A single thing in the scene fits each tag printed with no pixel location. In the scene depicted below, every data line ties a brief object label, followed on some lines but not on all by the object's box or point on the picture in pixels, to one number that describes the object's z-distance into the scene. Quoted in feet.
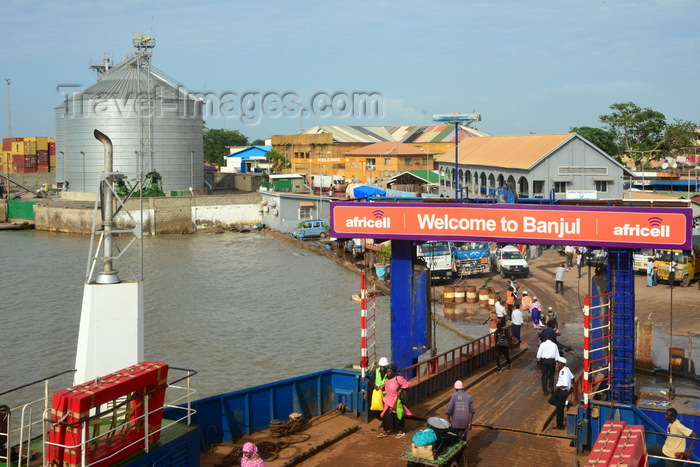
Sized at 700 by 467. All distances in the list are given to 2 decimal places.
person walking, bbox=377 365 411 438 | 40.42
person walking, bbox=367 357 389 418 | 42.45
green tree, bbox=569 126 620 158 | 277.91
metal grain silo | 226.79
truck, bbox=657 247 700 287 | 98.53
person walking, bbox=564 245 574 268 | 116.67
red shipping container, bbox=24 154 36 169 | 352.90
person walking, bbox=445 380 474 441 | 37.29
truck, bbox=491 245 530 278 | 110.93
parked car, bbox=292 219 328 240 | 175.52
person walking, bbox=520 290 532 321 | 84.48
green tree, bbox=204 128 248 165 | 465.88
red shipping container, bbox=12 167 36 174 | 354.54
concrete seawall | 195.93
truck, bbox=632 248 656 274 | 105.91
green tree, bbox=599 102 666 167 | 240.73
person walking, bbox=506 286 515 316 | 72.54
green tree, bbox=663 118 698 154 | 238.48
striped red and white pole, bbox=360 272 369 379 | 44.27
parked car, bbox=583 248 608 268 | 99.61
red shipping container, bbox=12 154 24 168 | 354.74
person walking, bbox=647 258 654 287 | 98.80
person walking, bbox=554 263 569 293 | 99.60
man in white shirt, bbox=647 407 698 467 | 33.60
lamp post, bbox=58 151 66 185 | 254.43
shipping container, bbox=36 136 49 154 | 357.10
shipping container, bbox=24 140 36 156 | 353.92
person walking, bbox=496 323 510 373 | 54.13
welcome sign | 39.73
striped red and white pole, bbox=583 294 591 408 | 39.19
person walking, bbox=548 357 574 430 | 41.63
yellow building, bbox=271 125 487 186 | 250.16
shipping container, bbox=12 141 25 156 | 356.79
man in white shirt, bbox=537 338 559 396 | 46.94
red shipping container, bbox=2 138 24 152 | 369.09
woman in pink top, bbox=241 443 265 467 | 30.07
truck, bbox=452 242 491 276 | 113.19
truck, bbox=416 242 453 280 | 110.11
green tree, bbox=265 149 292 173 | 302.86
